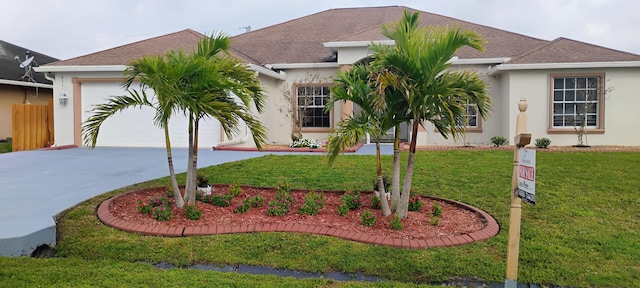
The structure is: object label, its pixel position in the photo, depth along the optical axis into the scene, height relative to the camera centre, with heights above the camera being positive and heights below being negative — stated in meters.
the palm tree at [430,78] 4.95 +0.69
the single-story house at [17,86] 17.64 +2.08
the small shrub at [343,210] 5.66 -1.02
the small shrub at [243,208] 5.76 -1.01
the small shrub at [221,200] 6.10 -0.96
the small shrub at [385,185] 6.16 -0.75
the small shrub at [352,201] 5.98 -0.95
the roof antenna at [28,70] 18.05 +2.85
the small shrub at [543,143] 13.09 -0.25
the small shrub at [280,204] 5.67 -0.97
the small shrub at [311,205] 5.69 -0.98
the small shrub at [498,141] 13.54 -0.20
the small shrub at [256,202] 6.08 -0.98
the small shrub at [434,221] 5.25 -1.09
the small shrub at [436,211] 5.63 -1.02
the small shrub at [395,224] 5.02 -1.07
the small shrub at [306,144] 13.98 -0.32
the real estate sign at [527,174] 3.03 -0.29
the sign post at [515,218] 3.26 -0.65
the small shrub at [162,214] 5.37 -1.03
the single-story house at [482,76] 13.47 +1.64
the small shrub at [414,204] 5.90 -0.97
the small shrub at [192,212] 5.42 -1.02
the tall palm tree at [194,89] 5.34 +0.61
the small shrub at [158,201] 5.95 -0.96
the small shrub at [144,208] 5.65 -1.00
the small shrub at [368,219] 5.19 -1.05
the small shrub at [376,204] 5.96 -0.99
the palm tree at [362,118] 5.10 +0.21
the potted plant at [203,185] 6.55 -0.80
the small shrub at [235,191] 6.58 -0.89
